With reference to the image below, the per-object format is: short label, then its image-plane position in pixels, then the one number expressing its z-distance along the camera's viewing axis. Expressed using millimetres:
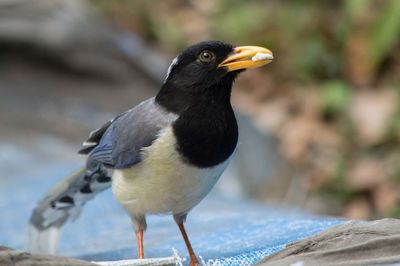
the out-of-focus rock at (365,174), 14609
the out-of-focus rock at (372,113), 15344
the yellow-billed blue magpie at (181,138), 6160
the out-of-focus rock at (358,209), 14148
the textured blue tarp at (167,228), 6555
